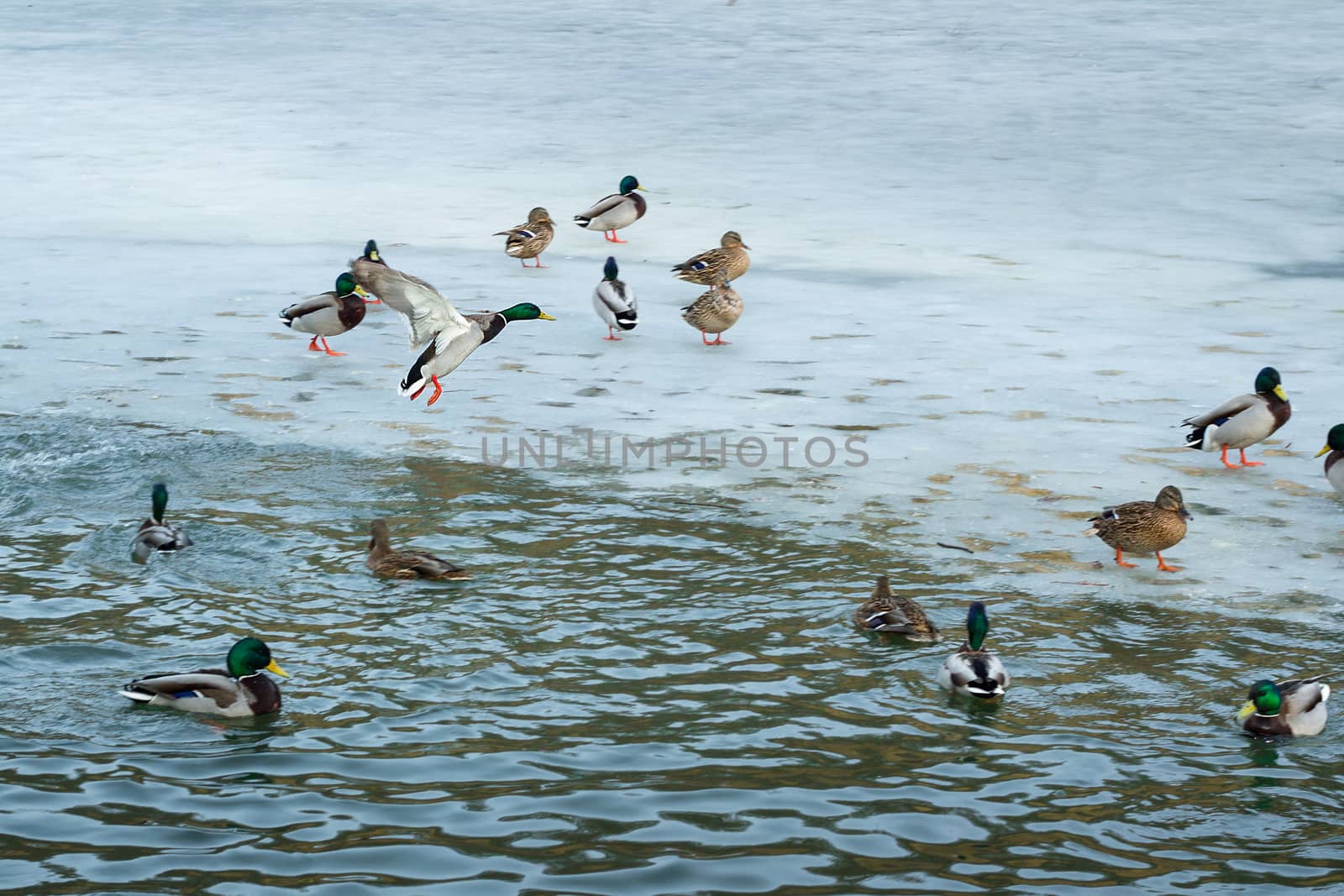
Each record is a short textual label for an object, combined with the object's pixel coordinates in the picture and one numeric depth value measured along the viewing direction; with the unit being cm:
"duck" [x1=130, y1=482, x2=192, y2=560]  1630
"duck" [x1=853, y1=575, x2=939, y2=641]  1455
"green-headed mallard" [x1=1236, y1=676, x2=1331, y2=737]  1258
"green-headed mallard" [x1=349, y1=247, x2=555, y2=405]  1892
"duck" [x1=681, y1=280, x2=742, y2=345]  2448
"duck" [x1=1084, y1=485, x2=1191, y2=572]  1617
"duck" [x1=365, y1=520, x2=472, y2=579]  1577
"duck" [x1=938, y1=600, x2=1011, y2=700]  1332
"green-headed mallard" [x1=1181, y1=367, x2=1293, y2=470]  1898
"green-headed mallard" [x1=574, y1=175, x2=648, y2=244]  3100
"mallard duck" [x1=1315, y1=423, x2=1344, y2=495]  1819
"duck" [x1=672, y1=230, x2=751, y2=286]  2689
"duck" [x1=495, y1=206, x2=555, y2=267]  2894
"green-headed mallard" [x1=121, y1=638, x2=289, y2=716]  1287
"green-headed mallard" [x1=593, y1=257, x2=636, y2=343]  2453
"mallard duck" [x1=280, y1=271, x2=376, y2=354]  2412
